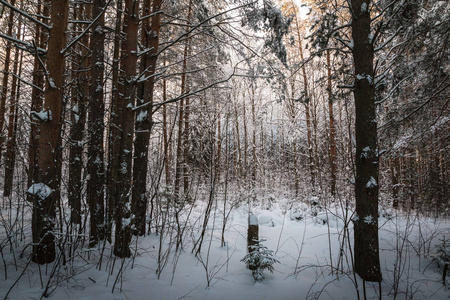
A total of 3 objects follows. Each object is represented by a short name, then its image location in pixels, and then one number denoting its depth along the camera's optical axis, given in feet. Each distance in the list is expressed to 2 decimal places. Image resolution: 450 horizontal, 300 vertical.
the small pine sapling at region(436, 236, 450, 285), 9.82
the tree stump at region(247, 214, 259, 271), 11.69
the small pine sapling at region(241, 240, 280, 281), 9.73
